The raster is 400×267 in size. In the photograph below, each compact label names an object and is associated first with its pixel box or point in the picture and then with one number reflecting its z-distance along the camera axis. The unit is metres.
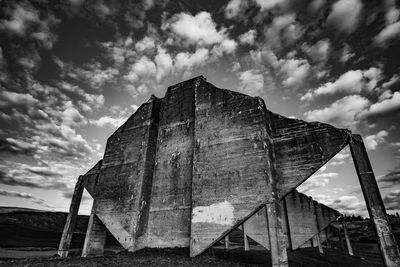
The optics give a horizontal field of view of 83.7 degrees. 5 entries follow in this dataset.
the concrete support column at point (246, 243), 16.05
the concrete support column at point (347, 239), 19.77
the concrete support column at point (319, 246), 17.92
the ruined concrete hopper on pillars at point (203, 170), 8.00
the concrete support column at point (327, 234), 23.01
